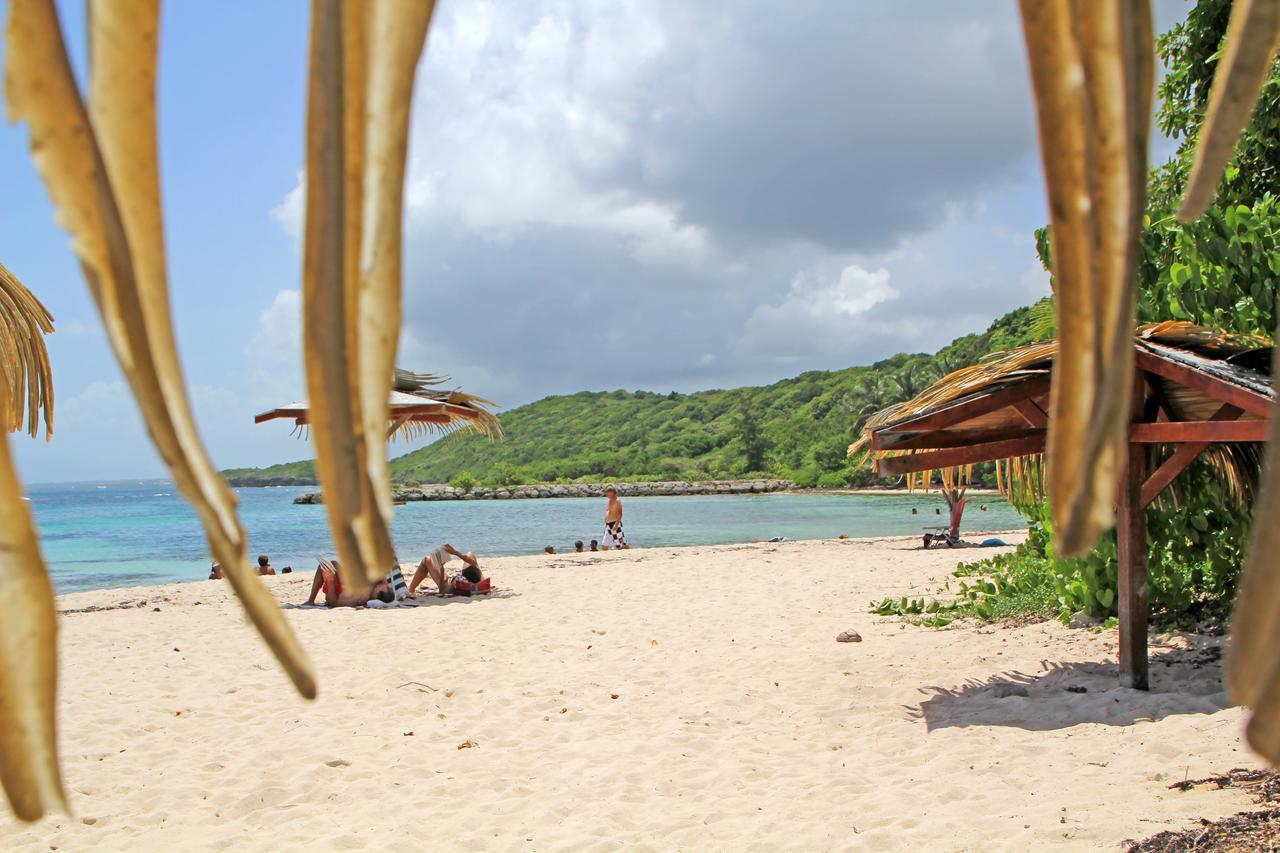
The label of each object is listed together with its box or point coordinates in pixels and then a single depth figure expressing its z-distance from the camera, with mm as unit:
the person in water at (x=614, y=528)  19023
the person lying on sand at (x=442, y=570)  11594
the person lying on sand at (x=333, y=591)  10609
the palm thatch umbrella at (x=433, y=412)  10133
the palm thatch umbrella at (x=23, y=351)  2205
